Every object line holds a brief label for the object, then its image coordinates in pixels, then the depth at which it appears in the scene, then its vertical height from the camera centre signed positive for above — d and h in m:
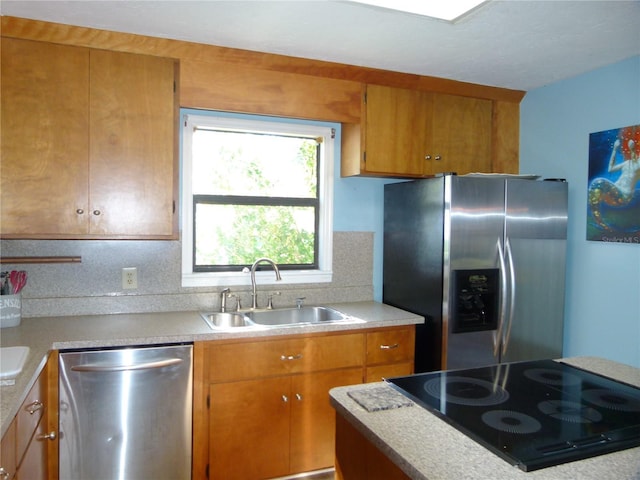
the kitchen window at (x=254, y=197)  2.72 +0.18
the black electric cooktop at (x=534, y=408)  0.99 -0.46
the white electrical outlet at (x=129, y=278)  2.52 -0.30
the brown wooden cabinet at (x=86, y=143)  2.10 +0.38
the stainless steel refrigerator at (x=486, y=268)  2.49 -0.22
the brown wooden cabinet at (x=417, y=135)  2.77 +0.59
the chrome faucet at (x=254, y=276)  2.67 -0.29
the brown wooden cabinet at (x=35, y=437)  1.28 -0.72
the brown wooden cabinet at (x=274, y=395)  2.18 -0.84
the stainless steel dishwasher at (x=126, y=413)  1.96 -0.84
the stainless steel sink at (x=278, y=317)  2.56 -0.53
